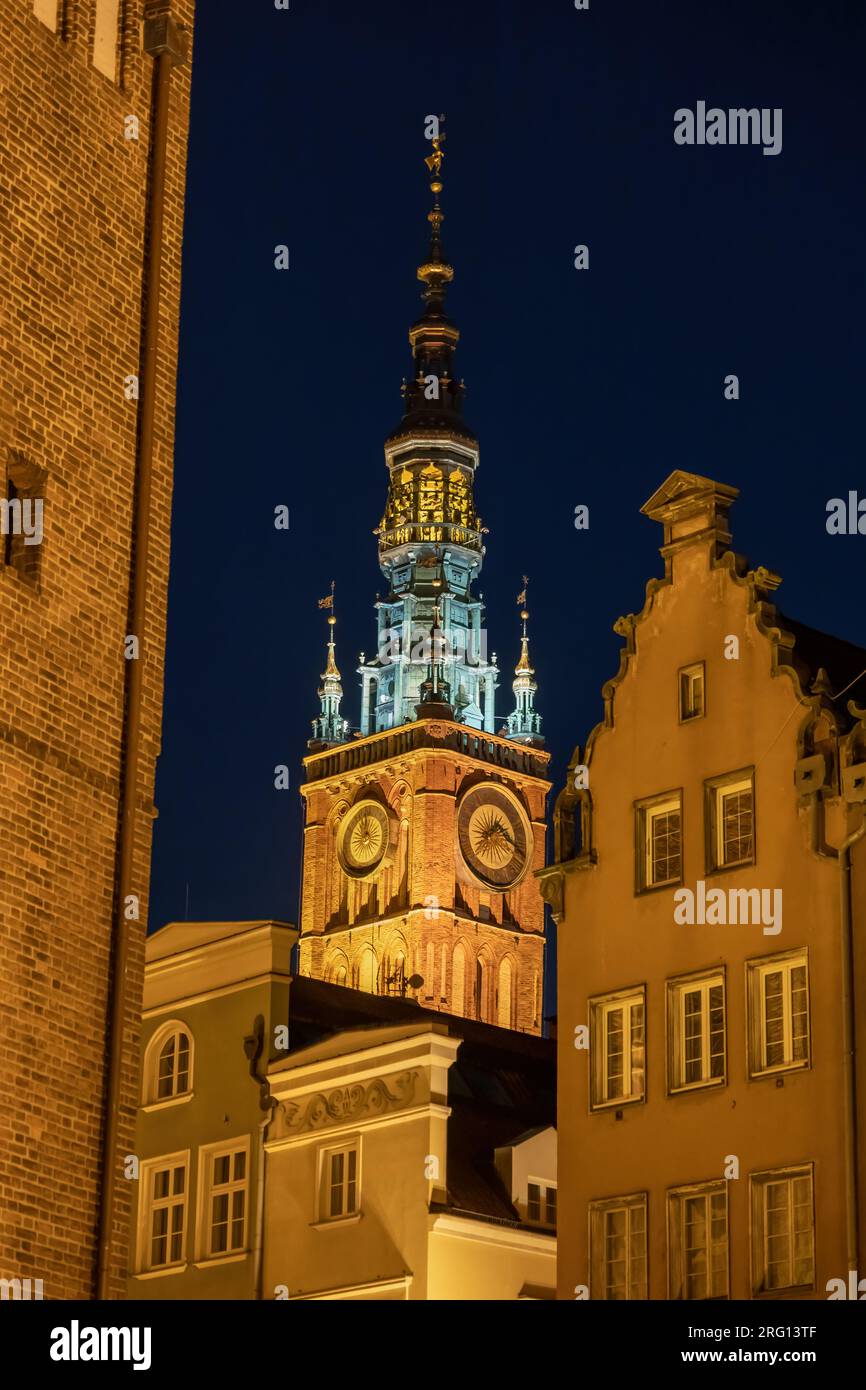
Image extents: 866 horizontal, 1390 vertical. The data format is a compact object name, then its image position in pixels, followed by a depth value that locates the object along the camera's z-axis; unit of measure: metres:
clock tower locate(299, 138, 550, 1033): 130.25
